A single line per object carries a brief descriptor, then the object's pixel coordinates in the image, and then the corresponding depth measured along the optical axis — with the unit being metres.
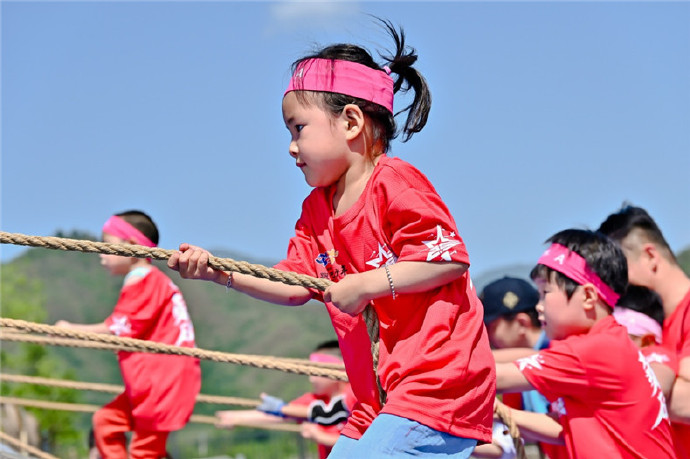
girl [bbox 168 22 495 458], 5.05
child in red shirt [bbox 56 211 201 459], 10.57
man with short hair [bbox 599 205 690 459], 8.59
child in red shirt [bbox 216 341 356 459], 12.02
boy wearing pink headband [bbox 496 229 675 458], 6.83
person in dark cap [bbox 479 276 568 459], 9.72
